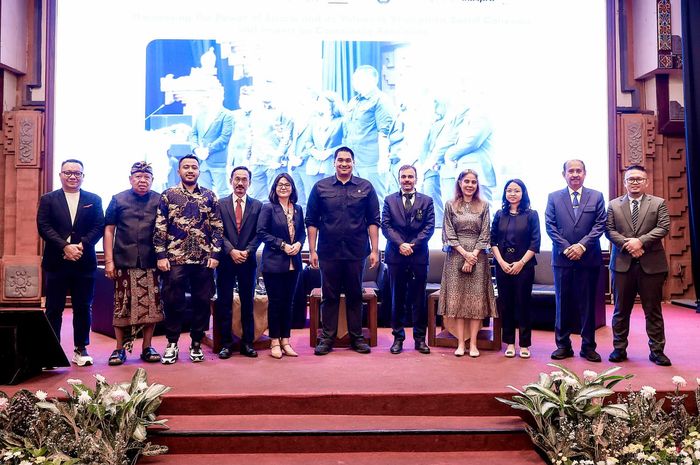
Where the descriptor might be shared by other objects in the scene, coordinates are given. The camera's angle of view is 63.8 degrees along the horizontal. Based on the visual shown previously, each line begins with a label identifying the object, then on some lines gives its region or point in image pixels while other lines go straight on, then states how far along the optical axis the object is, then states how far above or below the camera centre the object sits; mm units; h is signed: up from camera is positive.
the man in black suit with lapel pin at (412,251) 4137 +11
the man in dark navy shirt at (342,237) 4117 +118
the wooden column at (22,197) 6395 +685
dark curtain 5367 +1598
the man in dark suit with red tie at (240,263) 3996 -55
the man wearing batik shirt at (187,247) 3801 +52
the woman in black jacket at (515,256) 3963 -35
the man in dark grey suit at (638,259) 3715 -61
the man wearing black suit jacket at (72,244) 3791 +49
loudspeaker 3357 -543
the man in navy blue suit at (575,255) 3840 -23
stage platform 2830 -844
